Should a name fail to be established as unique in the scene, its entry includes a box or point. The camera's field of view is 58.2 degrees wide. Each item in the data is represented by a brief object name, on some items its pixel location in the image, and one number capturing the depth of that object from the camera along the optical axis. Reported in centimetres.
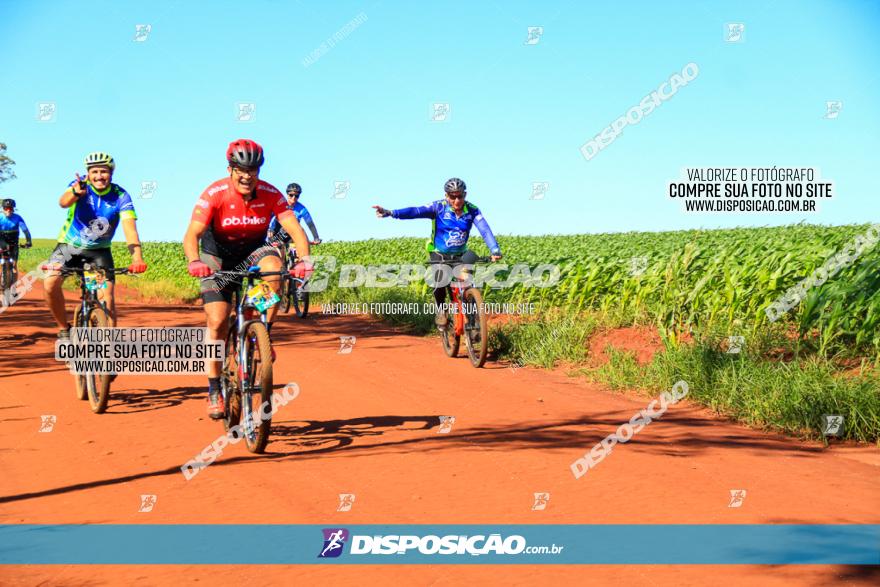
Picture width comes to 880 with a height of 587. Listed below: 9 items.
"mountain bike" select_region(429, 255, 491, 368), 1130
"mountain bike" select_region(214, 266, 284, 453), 641
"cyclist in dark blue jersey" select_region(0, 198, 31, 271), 1933
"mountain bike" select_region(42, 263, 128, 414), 829
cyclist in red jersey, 662
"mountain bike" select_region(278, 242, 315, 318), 1731
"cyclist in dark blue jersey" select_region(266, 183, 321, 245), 1597
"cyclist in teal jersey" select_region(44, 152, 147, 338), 847
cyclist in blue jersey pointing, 1159
